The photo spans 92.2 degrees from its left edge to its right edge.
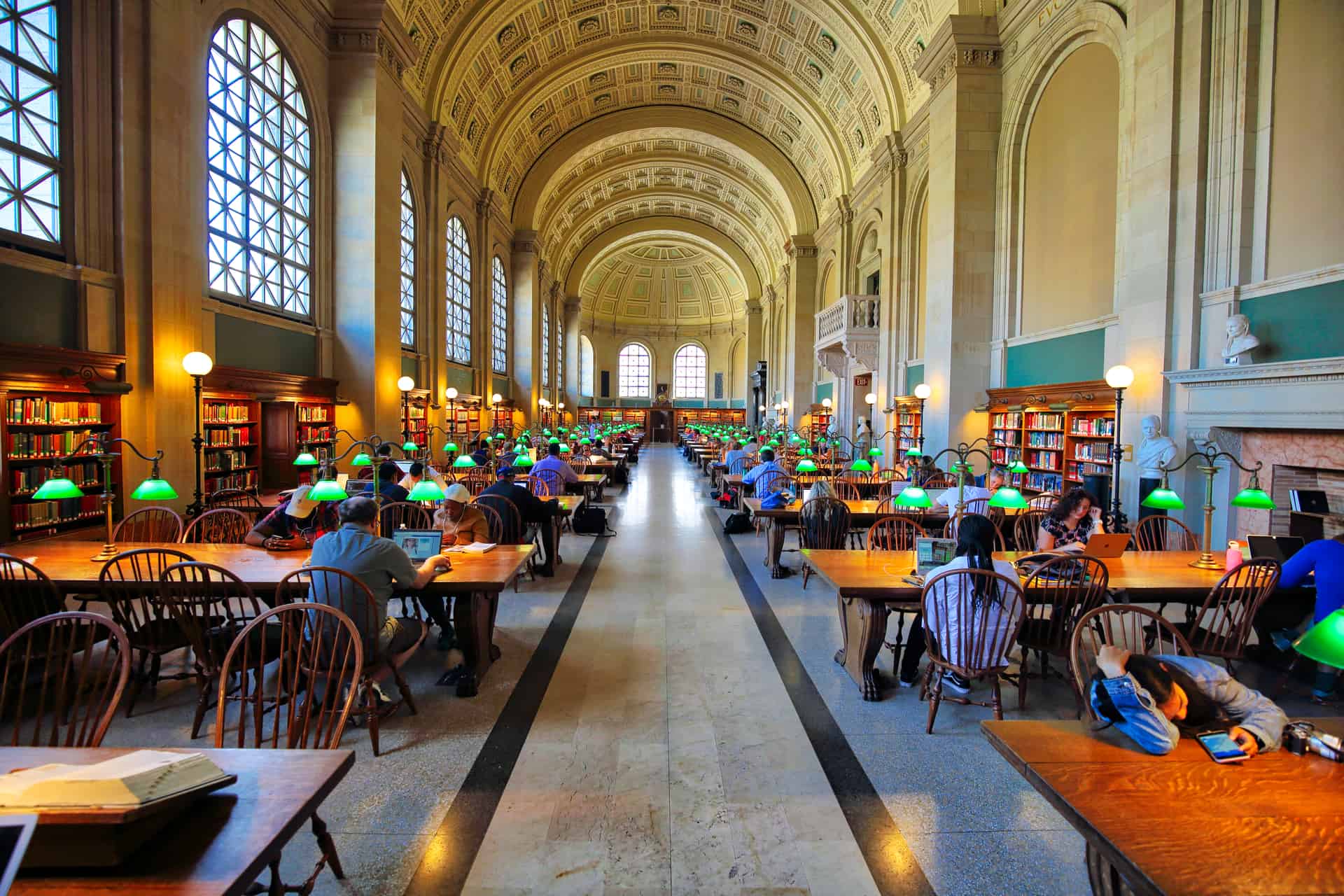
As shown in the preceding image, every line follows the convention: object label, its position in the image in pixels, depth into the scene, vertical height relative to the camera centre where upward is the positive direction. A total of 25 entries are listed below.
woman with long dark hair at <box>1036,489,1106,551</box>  4.86 -0.70
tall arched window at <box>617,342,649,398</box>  42.62 +3.53
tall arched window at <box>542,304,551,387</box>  29.80 +3.82
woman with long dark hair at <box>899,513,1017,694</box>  3.55 -0.73
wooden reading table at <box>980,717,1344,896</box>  1.46 -0.99
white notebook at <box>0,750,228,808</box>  1.32 -0.77
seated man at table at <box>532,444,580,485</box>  9.47 -0.60
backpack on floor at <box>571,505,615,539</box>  9.57 -1.43
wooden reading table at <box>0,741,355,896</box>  1.32 -0.95
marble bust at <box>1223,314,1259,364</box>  6.34 +0.91
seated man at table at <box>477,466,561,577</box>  6.78 -0.90
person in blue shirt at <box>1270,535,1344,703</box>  3.49 -0.83
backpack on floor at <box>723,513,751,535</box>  9.80 -1.47
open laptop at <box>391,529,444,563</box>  4.32 -0.79
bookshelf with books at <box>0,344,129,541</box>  5.72 -0.01
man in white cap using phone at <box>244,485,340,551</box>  4.74 -0.82
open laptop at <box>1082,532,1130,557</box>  4.62 -0.81
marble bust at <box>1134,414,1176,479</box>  7.12 -0.20
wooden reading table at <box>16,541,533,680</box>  3.95 -0.95
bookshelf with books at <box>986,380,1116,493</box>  8.74 -0.01
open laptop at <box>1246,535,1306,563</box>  4.32 -0.77
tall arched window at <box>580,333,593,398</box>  41.19 +4.18
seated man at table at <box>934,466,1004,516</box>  6.70 -0.72
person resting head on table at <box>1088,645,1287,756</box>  1.97 -0.85
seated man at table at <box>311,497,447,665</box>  3.41 -0.73
